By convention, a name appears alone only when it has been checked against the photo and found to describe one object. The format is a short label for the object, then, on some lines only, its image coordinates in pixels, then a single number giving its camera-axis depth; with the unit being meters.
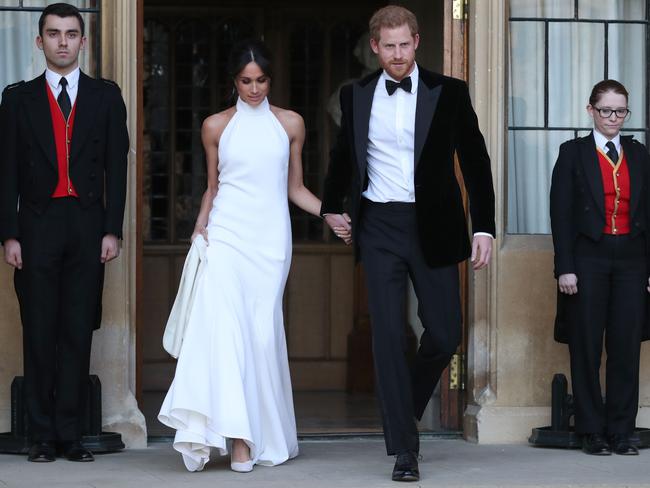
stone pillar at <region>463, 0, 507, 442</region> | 8.66
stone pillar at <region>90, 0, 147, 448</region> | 8.34
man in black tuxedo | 7.06
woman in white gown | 7.39
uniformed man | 7.66
